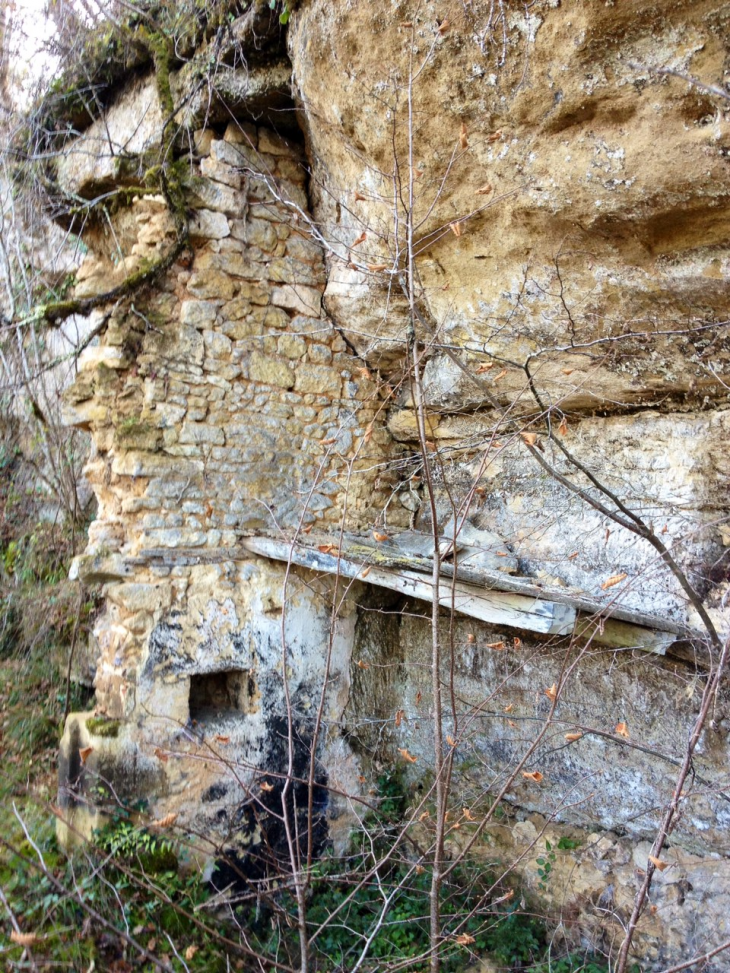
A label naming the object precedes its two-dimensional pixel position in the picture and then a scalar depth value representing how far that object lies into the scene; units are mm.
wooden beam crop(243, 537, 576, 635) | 2760
